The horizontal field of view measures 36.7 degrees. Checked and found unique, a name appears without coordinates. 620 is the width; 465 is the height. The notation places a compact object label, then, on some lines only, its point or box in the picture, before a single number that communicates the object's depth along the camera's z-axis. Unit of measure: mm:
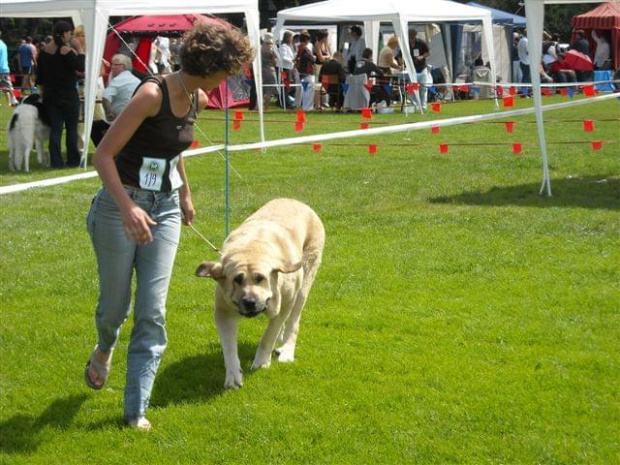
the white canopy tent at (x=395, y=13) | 23234
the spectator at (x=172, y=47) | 28094
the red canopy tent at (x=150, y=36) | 24766
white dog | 14203
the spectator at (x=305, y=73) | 25656
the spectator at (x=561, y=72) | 30562
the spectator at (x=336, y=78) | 24938
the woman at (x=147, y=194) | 4113
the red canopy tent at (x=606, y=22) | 33281
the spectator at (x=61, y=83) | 14094
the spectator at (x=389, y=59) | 25016
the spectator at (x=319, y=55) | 25766
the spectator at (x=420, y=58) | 25812
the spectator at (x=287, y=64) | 26603
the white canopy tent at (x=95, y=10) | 12914
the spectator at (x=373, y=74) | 24234
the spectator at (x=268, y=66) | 25578
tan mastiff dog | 4809
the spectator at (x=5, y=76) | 26094
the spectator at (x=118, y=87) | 12281
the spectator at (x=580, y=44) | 31266
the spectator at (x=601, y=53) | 32469
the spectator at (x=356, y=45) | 27500
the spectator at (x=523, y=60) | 31277
